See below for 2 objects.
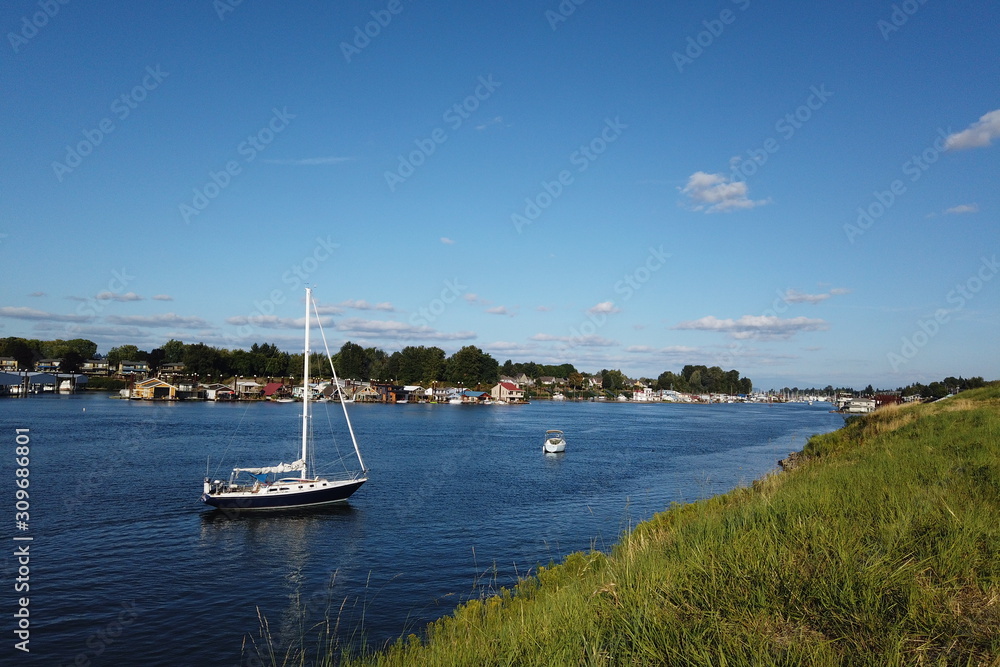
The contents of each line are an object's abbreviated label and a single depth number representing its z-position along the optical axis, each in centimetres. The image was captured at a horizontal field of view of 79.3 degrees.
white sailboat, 3344
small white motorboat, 6438
